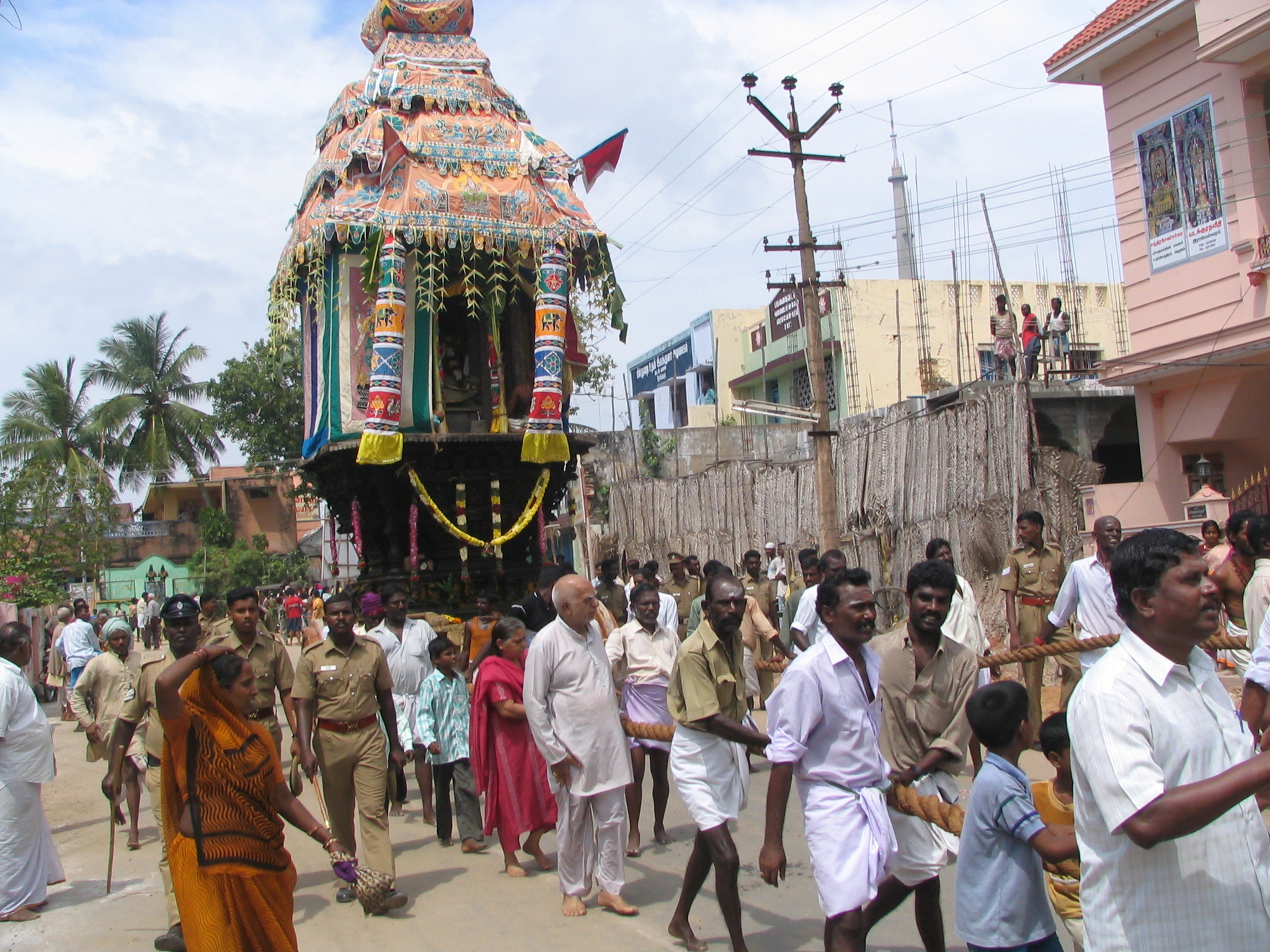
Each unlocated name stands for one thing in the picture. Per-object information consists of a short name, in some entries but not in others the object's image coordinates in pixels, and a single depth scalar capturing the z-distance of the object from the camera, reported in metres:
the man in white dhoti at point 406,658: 8.73
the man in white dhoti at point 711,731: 5.09
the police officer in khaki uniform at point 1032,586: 8.51
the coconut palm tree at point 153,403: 44.81
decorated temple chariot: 13.98
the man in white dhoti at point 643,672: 6.96
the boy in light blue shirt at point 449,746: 7.66
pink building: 14.40
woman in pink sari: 6.91
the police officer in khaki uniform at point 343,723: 6.53
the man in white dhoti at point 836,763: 4.10
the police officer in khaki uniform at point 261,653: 6.78
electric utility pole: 15.47
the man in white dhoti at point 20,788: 6.79
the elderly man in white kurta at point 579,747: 5.95
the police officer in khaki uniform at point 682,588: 12.34
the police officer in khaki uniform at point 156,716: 5.61
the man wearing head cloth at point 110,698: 8.73
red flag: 15.64
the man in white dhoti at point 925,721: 4.27
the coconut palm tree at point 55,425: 41.84
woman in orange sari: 4.20
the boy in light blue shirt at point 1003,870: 3.41
